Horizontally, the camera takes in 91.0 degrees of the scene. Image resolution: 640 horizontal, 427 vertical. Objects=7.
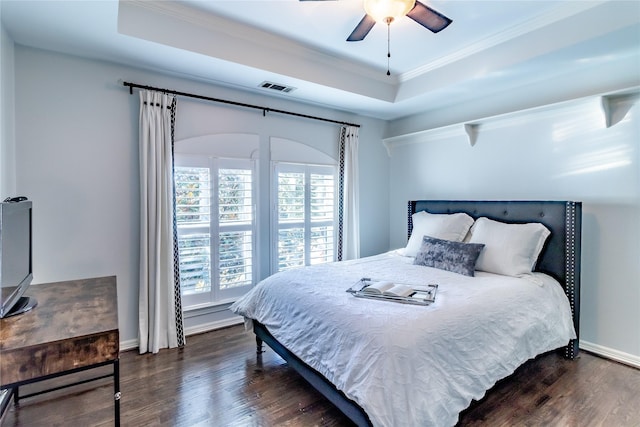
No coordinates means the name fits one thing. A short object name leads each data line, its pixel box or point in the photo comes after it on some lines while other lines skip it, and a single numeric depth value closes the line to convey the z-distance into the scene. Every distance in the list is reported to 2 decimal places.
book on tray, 2.04
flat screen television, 1.45
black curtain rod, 2.74
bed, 1.52
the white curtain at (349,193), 4.09
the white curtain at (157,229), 2.76
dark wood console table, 1.18
